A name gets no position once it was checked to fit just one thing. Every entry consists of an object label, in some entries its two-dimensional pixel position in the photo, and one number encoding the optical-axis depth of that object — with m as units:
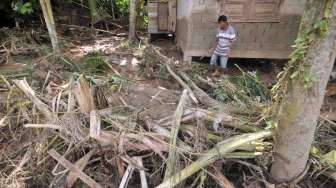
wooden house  6.43
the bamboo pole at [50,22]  6.56
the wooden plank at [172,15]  8.58
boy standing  6.26
